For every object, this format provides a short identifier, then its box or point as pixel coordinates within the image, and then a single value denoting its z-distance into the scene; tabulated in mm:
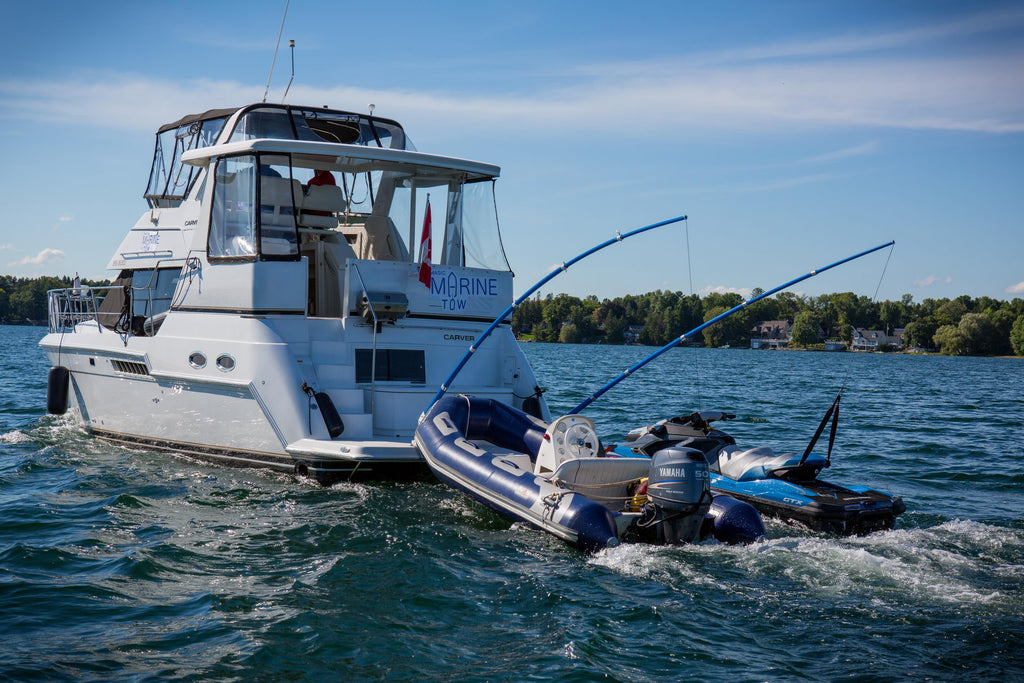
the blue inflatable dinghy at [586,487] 7652
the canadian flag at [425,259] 11008
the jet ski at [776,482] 8469
